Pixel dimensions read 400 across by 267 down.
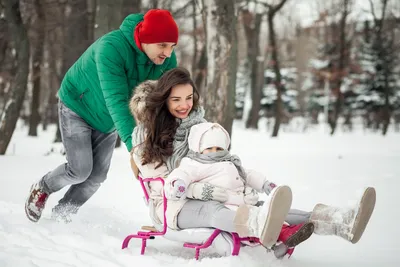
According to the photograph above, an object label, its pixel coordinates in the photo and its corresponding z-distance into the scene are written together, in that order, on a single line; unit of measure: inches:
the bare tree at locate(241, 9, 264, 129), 917.2
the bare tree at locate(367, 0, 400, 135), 922.1
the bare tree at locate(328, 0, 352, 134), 893.8
